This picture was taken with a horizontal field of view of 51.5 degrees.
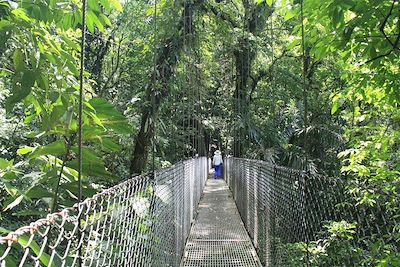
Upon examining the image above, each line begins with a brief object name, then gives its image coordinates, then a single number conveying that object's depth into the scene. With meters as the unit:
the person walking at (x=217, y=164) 12.00
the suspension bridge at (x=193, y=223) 1.21
